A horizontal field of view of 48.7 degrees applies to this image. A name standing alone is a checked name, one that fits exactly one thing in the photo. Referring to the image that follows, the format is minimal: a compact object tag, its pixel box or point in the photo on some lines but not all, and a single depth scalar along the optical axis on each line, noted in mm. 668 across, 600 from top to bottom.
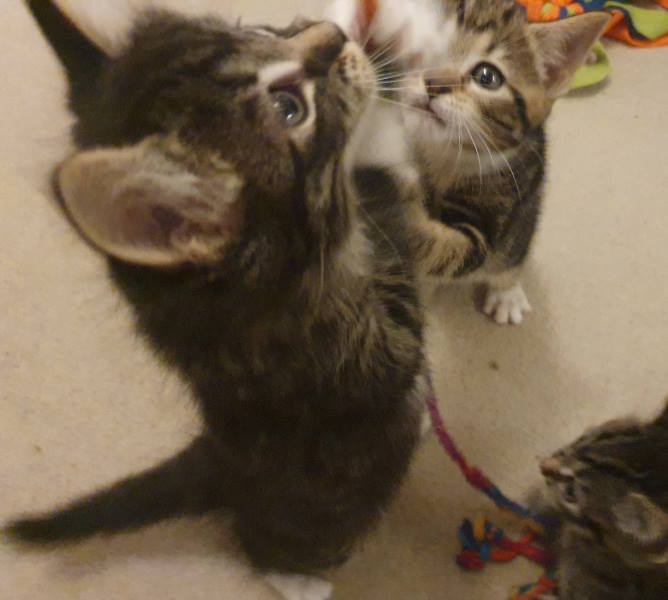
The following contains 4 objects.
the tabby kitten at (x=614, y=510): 316
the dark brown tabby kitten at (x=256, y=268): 254
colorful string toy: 388
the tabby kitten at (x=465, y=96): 350
